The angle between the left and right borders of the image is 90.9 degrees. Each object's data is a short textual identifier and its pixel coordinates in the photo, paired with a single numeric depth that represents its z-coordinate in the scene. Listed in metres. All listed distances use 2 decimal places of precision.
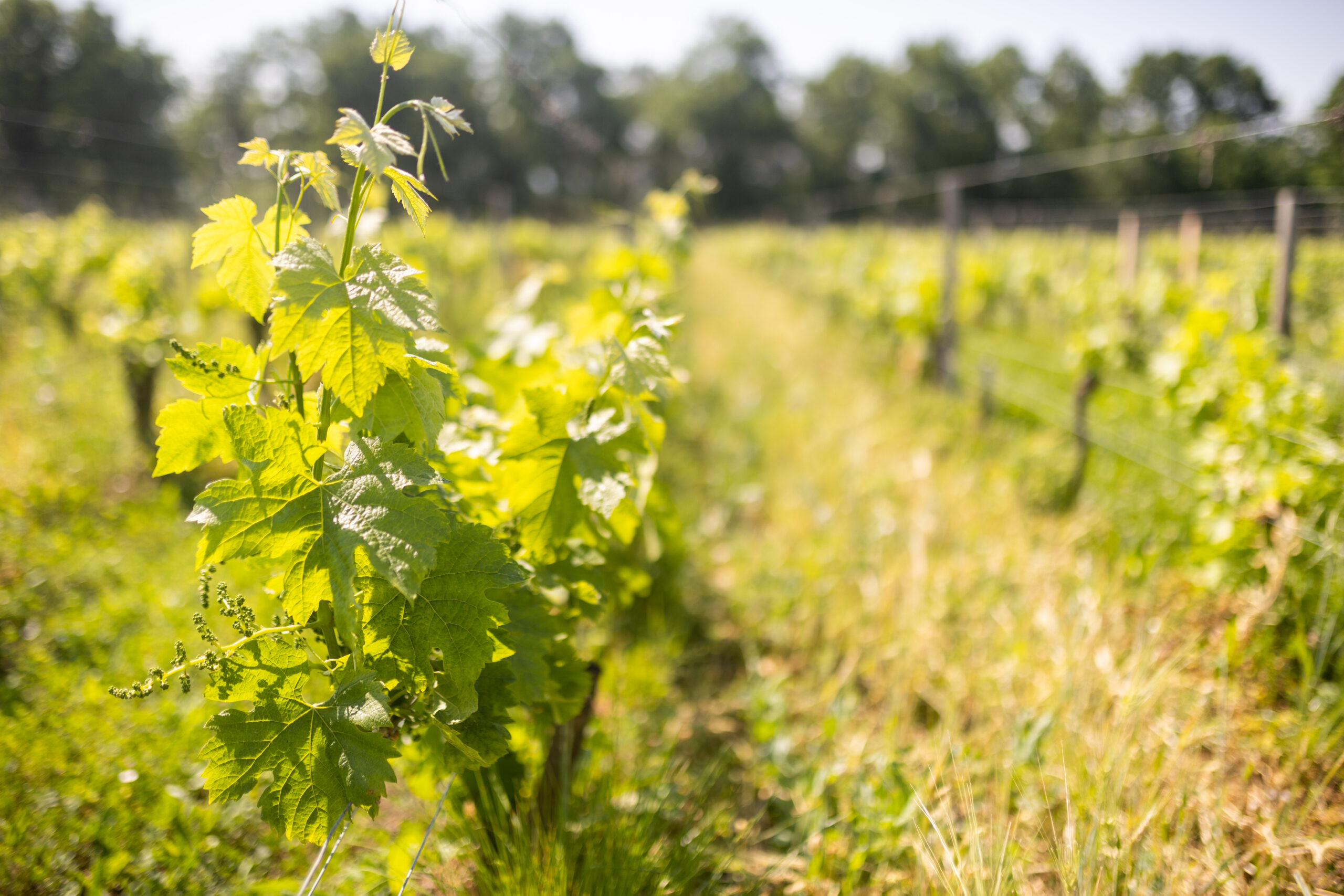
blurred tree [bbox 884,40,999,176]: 57.97
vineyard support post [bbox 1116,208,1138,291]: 7.84
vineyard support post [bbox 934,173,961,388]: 5.75
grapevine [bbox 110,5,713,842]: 0.97
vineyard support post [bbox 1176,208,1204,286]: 10.12
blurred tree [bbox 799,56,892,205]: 58.59
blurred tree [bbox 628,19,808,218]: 56.44
